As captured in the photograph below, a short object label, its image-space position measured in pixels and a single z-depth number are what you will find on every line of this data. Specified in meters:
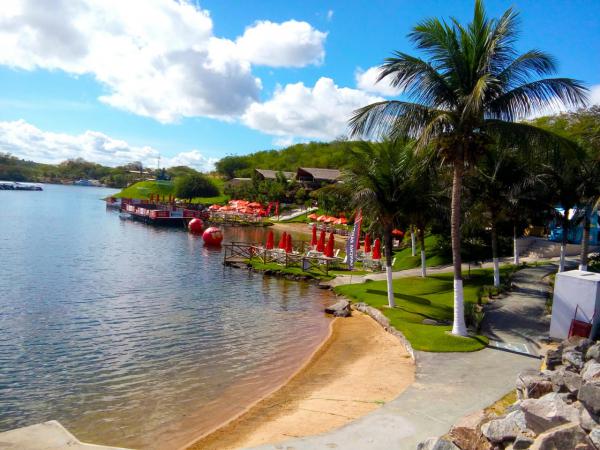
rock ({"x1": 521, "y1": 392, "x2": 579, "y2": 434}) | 6.71
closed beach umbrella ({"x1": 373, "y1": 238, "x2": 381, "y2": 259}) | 35.22
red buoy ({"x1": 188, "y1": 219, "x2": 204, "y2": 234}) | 62.31
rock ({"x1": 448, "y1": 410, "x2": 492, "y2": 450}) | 7.06
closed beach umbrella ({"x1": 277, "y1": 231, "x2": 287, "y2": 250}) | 37.14
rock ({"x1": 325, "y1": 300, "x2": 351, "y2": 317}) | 21.95
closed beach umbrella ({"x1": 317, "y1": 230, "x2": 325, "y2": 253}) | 37.93
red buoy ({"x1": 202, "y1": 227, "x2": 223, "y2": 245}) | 49.41
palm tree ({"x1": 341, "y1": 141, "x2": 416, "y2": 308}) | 19.50
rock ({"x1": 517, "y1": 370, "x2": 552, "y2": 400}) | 8.47
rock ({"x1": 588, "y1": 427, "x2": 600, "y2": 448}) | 5.89
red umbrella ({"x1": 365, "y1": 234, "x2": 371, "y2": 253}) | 39.17
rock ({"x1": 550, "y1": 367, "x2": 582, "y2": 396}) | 7.65
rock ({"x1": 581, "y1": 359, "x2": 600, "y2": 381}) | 7.50
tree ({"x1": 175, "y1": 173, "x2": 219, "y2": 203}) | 112.36
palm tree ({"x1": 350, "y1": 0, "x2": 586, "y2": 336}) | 15.00
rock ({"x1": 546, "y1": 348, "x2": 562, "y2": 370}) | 10.45
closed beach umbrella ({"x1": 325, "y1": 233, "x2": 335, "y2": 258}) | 35.44
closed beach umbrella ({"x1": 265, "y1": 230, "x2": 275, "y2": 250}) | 38.34
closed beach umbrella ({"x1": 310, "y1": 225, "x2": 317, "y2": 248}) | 40.36
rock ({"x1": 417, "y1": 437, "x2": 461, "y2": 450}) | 6.88
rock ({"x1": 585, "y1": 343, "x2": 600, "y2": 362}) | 9.30
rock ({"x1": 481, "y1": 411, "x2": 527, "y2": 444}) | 6.96
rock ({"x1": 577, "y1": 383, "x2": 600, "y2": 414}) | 6.39
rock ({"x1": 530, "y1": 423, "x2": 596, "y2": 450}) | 6.09
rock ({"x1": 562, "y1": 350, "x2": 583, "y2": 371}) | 9.50
